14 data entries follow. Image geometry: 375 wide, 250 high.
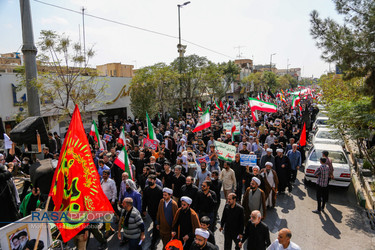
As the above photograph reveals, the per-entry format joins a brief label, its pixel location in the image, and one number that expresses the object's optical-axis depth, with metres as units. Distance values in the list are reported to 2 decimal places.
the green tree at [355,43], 5.94
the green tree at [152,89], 21.22
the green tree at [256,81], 52.84
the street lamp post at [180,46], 23.30
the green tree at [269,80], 58.22
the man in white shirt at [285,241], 4.04
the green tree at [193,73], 26.52
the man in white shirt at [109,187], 6.54
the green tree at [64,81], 13.44
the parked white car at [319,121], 19.00
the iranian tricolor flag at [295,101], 23.41
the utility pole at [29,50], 8.20
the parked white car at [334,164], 8.98
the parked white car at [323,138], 12.67
